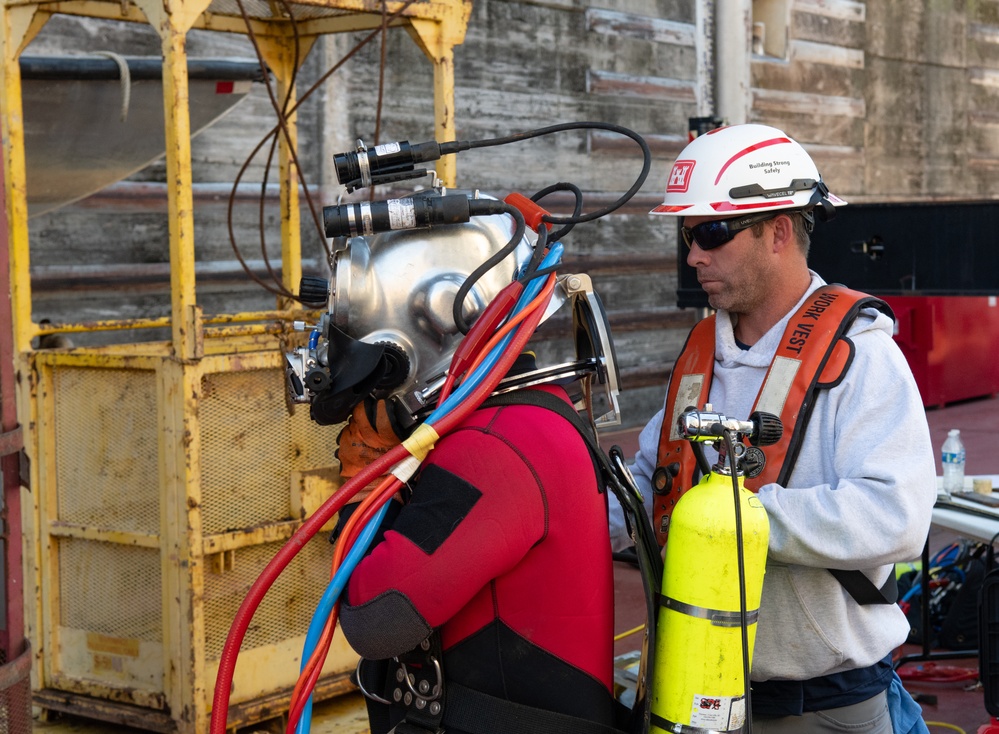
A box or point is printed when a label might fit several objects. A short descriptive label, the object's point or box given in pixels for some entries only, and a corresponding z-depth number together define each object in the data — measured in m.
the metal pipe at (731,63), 9.27
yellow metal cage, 4.11
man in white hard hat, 2.22
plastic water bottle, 4.88
